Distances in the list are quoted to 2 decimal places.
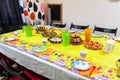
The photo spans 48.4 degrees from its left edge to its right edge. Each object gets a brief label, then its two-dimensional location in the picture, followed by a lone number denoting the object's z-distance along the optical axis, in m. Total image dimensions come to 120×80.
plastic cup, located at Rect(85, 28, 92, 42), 1.51
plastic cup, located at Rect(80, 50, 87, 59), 1.17
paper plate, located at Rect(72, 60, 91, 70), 1.04
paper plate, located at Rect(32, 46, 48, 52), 1.34
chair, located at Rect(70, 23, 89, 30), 2.30
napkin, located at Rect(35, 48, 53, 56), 1.29
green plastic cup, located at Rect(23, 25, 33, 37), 1.77
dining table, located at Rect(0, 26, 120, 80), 1.00
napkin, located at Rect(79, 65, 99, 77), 0.97
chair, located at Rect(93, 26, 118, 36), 2.01
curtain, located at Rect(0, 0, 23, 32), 3.12
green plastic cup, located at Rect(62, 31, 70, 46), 1.43
